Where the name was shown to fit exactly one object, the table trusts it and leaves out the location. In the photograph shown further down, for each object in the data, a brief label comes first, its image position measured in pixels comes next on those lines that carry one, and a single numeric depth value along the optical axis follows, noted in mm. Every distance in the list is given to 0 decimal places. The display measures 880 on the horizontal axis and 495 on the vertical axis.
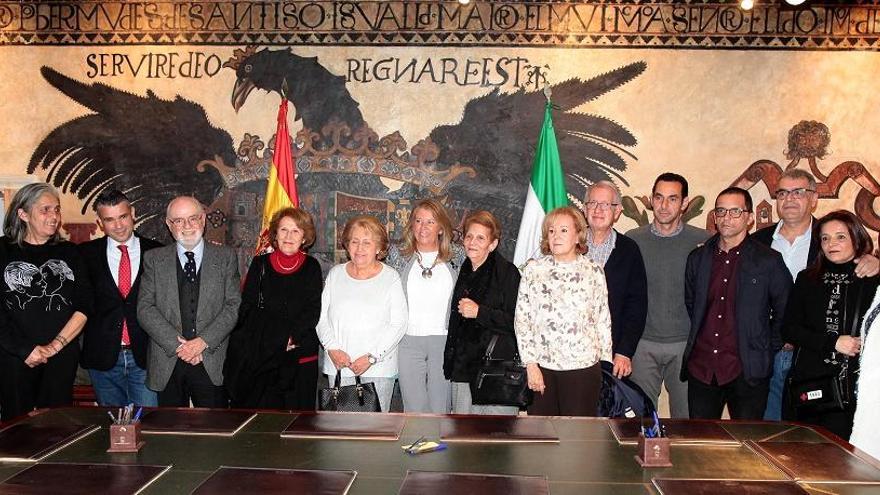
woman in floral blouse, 3510
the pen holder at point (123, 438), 2326
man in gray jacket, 3885
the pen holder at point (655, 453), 2236
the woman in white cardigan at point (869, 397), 2783
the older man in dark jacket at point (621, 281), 4030
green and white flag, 4992
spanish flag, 5172
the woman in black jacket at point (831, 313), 3514
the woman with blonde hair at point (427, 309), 3996
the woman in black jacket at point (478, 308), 3834
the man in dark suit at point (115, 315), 4016
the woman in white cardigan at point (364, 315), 3883
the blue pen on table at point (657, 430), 2314
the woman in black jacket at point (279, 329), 3949
